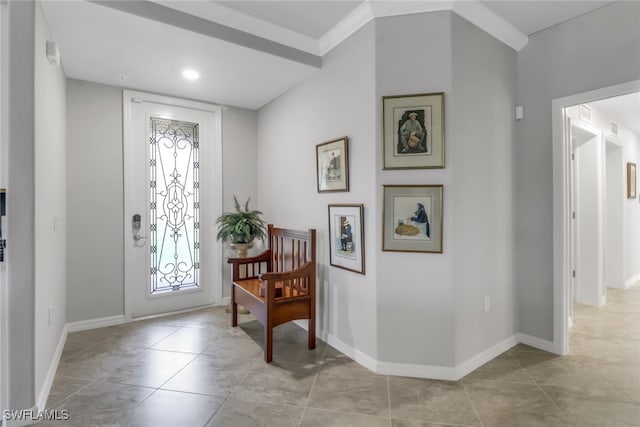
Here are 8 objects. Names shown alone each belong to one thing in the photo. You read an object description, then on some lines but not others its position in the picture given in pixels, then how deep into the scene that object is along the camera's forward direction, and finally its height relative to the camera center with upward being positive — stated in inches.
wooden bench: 99.2 -25.4
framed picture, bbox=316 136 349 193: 102.3 +16.4
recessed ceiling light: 117.3 +52.6
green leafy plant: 135.4 -5.7
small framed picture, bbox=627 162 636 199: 183.8 +18.5
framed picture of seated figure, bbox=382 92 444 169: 88.0 +22.9
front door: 133.6 +5.4
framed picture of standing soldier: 96.9 -7.4
